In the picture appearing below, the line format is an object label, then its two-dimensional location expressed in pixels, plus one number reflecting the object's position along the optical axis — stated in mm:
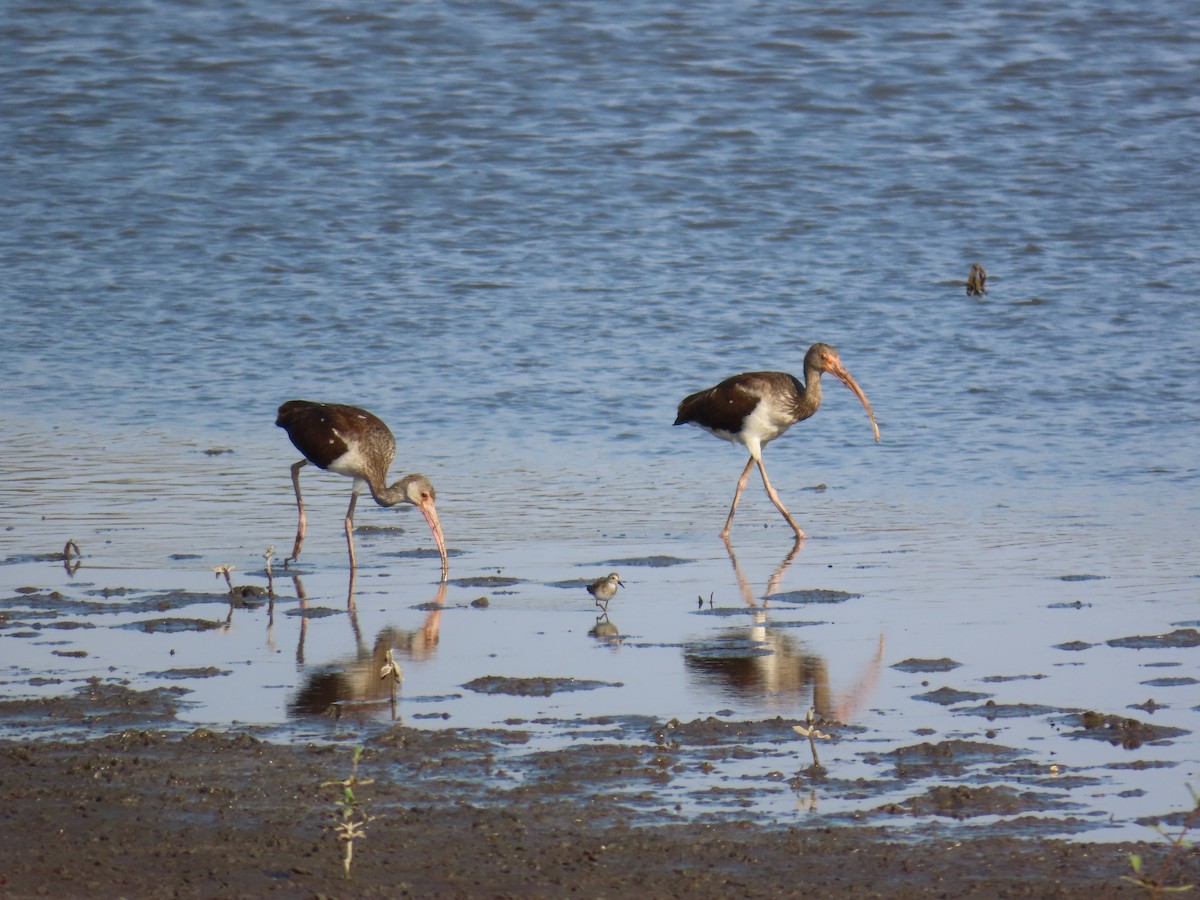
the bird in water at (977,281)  39812
